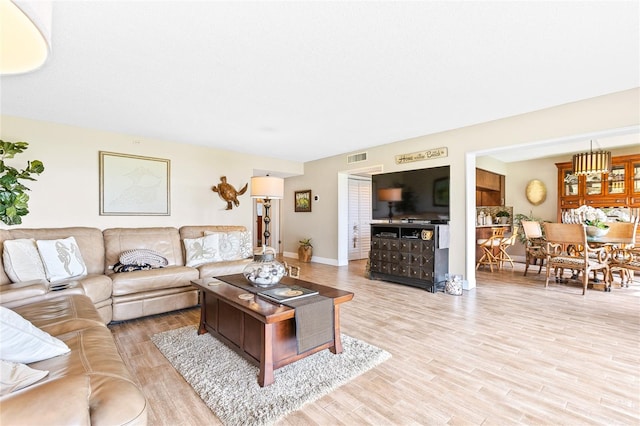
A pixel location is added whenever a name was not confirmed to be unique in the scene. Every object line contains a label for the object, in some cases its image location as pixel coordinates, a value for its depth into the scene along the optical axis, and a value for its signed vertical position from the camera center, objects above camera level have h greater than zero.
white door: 7.11 -0.12
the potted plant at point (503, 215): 7.02 -0.09
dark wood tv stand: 4.29 -0.65
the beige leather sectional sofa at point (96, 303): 0.82 -0.65
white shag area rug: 1.66 -1.09
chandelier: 4.74 +0.80
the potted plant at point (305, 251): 6.82 -0.90
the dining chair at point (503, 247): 5.91 -0.73
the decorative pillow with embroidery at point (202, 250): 3.84 -0.50
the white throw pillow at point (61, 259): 2.83 -0.46
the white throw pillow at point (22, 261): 2.64 -0.44
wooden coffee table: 1.88 -0.82
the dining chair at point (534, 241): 5.15 -0.53
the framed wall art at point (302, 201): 6.95 +0.27
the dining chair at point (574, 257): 4.11 -0.65
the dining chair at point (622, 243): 4.25 -0.45
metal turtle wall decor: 5.43 +0.37
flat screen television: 4.47 +0.27
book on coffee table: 2.14 -0.62
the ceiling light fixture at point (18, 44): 0.67 +0.39
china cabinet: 5.45 +0.48
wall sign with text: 4.54 +0.91
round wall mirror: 6.64 +0.45
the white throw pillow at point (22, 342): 1.13 -0.52
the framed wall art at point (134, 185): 4.35 +0.42
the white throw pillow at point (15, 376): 0.94 -0.56
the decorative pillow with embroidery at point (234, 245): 4.11 -0.47
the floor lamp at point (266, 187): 3.96 +0.34
